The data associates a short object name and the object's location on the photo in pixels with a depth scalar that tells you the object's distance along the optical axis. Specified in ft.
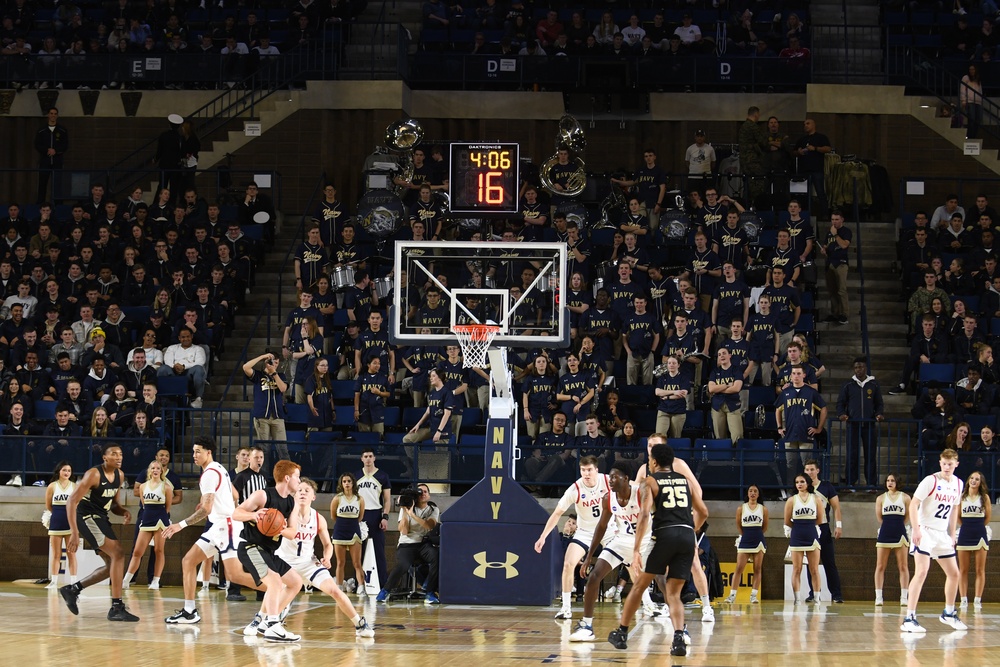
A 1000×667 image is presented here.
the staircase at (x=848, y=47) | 101.14
